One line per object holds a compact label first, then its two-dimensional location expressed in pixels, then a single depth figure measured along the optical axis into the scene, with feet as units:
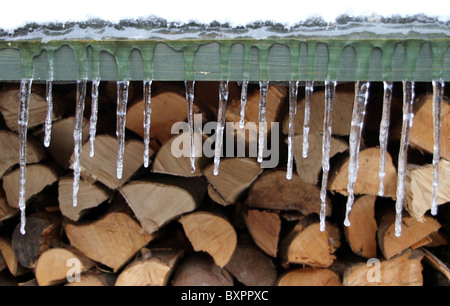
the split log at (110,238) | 6.29
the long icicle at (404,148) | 4.67
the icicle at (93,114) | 4.81
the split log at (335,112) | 5.62
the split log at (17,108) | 5.96
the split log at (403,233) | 6.12
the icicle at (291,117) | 4.86
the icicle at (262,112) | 4.80
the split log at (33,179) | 6.22
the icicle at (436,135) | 4.54
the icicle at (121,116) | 4.80
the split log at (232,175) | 5.86
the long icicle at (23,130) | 4.81
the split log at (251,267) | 6.52
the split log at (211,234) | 6.09
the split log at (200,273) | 6.30
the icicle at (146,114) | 4.92
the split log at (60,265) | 6.51
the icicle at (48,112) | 4.88
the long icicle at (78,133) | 4.90
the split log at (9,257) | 6.86
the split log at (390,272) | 6.31
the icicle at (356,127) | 4.76
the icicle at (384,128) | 4.62
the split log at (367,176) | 5.73
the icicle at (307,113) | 4.79
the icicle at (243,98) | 4.81
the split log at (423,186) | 5.48
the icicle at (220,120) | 4.85
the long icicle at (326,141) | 4.75
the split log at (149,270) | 6.27
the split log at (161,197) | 5.89
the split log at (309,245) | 6.20
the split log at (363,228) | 6.21
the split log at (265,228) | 6.19
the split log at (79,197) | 6.10
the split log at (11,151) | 6.07
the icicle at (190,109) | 4.92
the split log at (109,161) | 5.93
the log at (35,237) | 6.54
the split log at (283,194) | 6.04
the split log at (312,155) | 5.74
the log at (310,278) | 6.43
